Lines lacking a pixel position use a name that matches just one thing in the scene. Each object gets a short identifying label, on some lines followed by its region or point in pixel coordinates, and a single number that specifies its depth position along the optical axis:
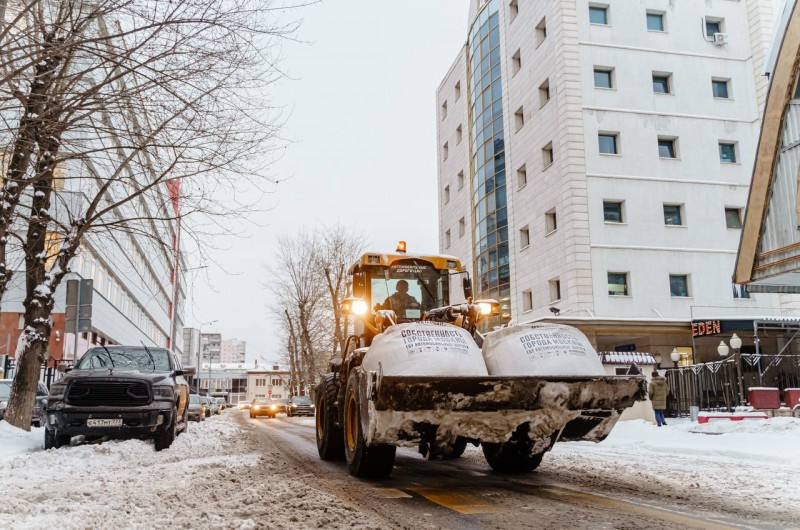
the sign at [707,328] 24.86
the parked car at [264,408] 43.97
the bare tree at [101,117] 7.88
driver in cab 9.21
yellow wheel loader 6.36
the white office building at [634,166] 27.52
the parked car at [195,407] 24.20
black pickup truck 10.72
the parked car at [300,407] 44.84
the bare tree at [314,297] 43.59
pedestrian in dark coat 18.06
